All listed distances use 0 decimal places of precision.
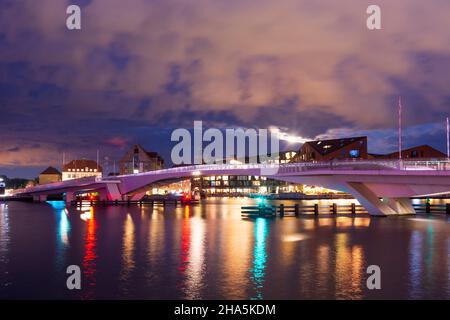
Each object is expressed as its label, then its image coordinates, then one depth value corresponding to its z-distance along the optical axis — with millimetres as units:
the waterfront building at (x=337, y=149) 154550
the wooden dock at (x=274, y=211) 57925
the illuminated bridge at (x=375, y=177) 46156
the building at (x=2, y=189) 157000
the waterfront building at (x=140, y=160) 191750
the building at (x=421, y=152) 156750
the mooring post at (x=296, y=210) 59075
